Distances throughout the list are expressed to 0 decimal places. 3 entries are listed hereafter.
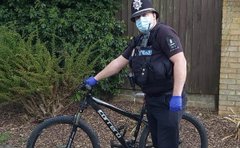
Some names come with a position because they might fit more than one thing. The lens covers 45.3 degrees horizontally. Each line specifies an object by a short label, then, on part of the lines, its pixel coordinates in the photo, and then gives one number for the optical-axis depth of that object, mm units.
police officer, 2376
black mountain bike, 2813
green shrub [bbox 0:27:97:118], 3804
